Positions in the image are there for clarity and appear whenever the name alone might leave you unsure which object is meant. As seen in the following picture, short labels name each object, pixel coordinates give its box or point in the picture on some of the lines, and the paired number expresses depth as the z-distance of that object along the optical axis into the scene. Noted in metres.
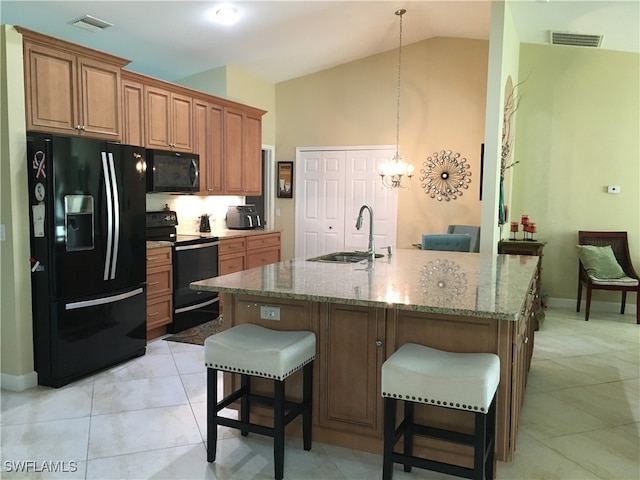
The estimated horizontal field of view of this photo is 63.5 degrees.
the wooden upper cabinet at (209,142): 5.53
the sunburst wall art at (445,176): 6.75
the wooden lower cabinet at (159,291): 4.58
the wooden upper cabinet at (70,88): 3.50
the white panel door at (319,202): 7.49
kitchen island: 2.36
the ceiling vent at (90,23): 4.38
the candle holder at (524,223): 5.94
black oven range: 4.93
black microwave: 4.86
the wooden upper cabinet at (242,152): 6.09
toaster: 6.50
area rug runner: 4.72
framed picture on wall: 7.71
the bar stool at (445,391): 2.06
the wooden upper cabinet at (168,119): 4.89
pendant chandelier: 6.55
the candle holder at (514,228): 5.97
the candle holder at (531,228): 5.87
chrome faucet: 3.53
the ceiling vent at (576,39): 5.66
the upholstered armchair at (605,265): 5.68
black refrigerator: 3.44
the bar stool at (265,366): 2.35
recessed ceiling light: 4.69
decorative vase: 5.33
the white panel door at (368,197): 7.17
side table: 5.41
